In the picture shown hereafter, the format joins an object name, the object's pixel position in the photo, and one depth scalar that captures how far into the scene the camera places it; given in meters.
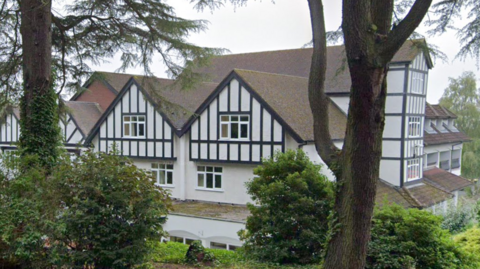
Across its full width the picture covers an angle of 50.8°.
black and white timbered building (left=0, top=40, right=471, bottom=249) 22.88
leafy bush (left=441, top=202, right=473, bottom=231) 21.42
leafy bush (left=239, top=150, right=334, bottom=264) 11.05
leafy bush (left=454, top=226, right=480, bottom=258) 11.37
